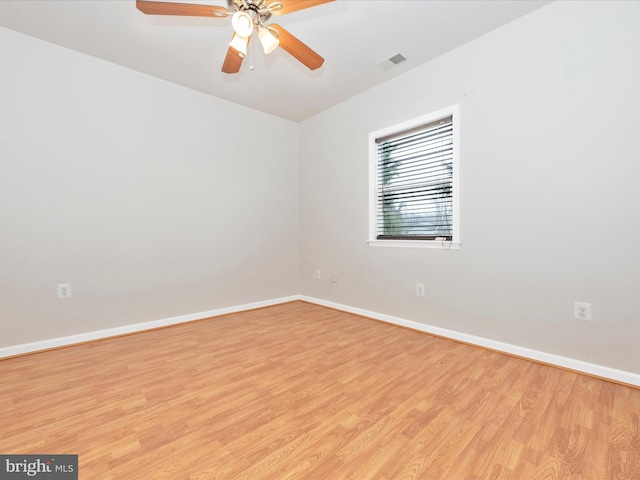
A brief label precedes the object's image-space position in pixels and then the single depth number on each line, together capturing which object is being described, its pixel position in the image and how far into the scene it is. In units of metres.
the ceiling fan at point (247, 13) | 1.60
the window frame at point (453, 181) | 2.65
